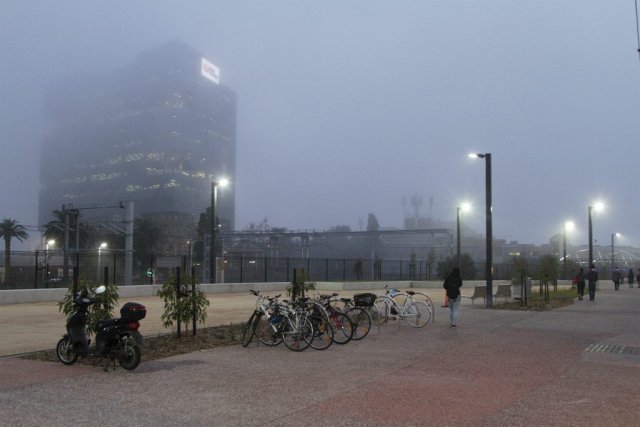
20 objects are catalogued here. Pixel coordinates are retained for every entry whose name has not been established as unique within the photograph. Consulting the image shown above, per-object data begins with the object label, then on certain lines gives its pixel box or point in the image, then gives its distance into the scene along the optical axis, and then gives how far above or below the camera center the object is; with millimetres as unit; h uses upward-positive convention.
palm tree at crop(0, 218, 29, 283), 67812 +2381
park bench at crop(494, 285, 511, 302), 23031 -1503
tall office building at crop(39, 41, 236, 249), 138000 +25922
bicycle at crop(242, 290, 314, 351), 10648 -1356
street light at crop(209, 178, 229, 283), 30278 +918
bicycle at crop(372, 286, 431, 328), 13984 -1350
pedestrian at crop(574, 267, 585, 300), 26859 -1379
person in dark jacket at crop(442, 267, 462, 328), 14602 -1001
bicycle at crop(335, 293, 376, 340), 12086 -1253
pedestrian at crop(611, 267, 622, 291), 40225 -1682
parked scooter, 8711 -1329
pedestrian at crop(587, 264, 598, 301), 26438 -1268
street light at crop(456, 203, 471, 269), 37581 +2696
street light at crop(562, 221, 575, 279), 49888 -969
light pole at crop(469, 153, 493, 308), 20922 +830
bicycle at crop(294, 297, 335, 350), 10734 -1307
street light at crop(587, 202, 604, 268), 40212 +1338
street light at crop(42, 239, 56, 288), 31872 -1418
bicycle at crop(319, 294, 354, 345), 11492 -1372
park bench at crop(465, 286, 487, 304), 22547 -1522
